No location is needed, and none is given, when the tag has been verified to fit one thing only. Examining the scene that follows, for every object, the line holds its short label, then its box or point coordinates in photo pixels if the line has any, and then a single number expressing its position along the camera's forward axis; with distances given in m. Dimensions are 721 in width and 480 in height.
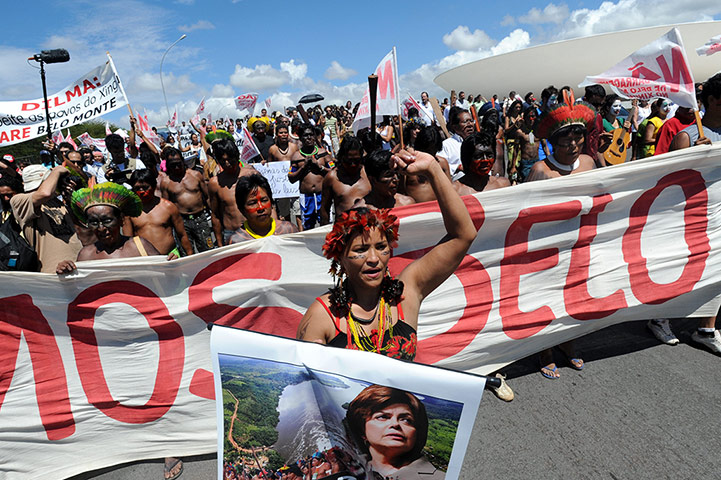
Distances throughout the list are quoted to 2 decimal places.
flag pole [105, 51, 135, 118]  6.30
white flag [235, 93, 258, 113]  12.29
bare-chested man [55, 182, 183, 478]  3.15
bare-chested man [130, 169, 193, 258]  4.68
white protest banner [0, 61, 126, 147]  6.09
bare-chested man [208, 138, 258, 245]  5.34
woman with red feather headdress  1.81
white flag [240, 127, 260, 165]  7.12
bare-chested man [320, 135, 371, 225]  4.90
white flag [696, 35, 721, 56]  4.30
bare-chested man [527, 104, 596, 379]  3.68
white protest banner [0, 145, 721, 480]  2.89
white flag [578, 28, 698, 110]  3.50
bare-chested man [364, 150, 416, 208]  3.87
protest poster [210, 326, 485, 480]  1.35
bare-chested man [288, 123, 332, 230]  6.38
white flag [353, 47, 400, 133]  4.23
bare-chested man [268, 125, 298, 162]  7.74
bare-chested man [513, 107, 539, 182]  7.62
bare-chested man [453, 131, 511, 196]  3.86
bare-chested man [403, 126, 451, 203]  4.40
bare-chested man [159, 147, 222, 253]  6.19
